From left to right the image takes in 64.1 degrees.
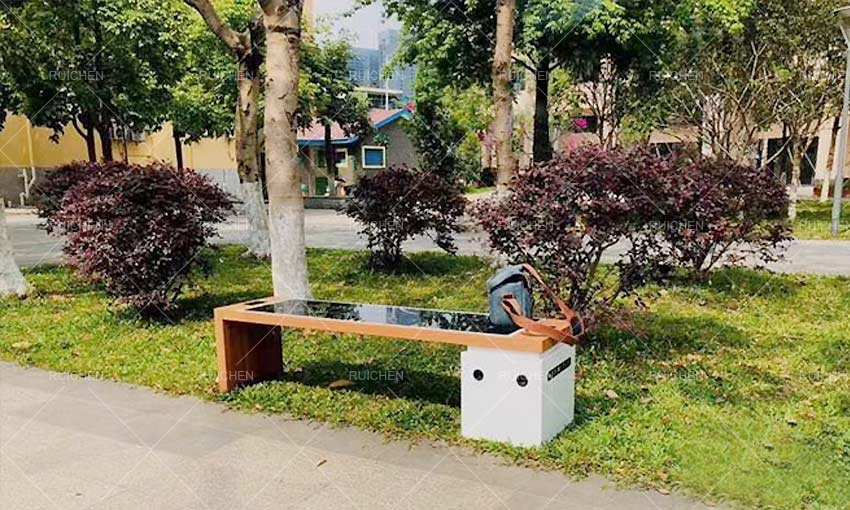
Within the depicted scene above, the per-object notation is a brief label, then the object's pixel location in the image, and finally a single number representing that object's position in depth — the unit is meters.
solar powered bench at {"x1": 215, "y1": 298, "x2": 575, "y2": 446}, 3.24
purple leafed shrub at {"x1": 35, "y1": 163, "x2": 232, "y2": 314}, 5.55
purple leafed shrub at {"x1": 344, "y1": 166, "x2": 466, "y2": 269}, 8.00
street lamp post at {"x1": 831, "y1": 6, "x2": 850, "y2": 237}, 10.20
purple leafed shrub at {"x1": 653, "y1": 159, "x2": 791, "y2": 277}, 4.43
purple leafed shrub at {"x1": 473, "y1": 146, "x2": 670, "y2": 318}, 4.29
